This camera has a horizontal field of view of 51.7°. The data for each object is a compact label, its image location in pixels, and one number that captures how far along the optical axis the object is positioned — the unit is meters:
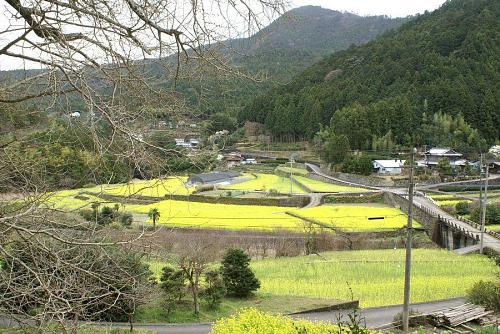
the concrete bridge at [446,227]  24.84
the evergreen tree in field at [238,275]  15.59
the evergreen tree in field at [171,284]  13.59
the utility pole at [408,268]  10.70
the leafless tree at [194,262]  13.80
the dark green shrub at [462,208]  32.38
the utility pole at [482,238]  22.86
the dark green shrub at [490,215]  29.69
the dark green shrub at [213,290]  14.69
